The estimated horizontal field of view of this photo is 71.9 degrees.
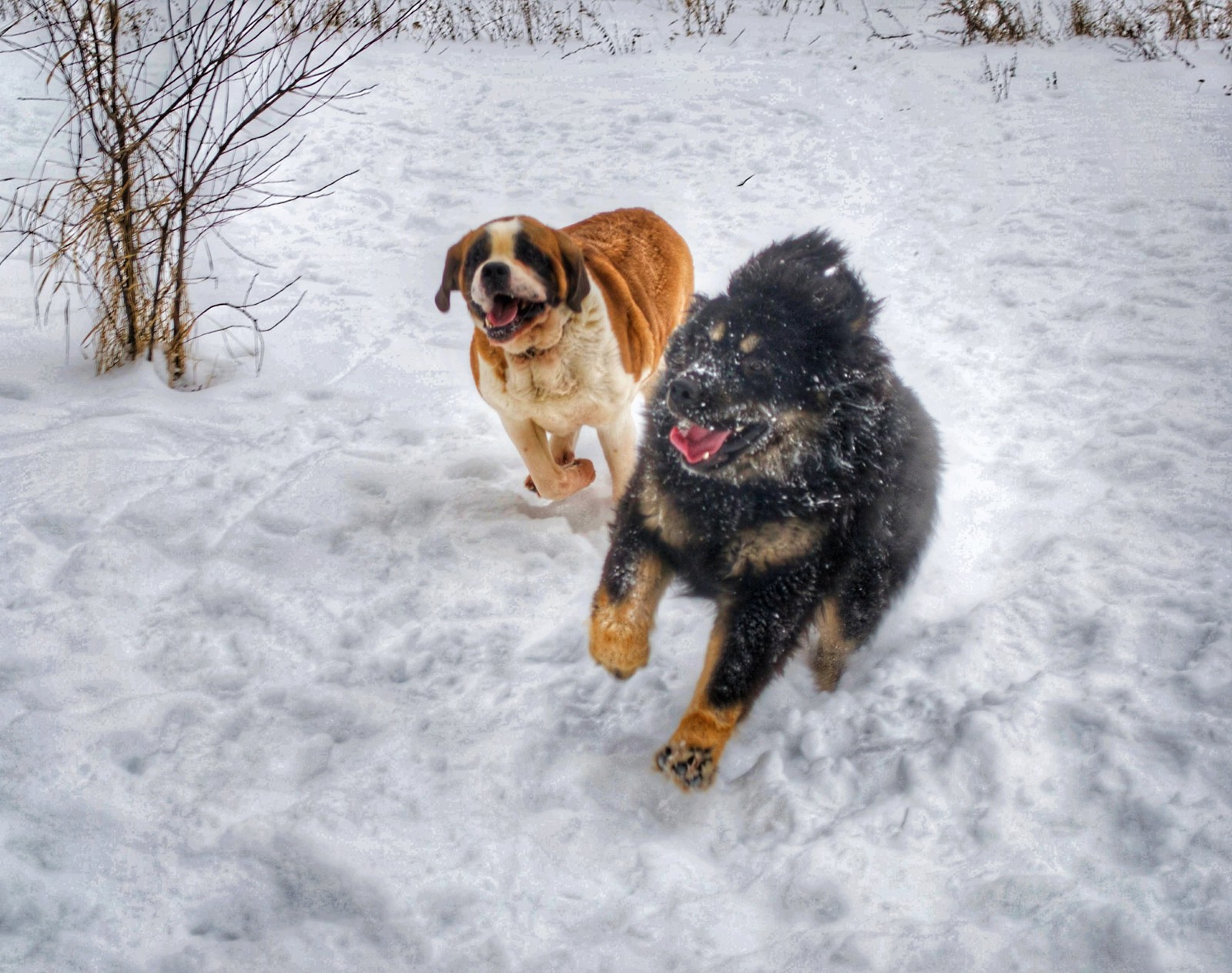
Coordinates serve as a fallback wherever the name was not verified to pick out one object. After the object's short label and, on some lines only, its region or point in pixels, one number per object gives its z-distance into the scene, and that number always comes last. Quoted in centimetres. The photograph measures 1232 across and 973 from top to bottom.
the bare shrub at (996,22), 832
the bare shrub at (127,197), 380
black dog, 242
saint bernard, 311
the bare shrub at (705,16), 928
